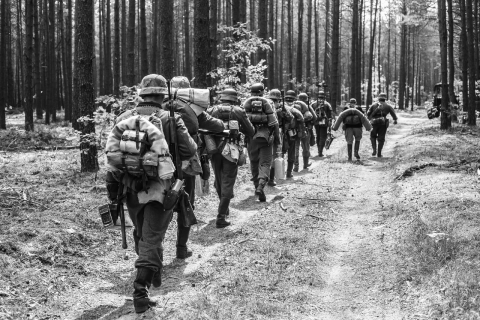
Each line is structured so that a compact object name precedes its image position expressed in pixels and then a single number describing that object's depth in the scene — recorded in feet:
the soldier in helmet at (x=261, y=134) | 34.35
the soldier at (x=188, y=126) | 21.42
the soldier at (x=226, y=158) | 27.83
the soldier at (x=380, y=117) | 58.49
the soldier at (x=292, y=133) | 43.50
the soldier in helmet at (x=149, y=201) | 16.19
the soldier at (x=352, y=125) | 56.12
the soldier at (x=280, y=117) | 40.93
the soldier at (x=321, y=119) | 59.77
